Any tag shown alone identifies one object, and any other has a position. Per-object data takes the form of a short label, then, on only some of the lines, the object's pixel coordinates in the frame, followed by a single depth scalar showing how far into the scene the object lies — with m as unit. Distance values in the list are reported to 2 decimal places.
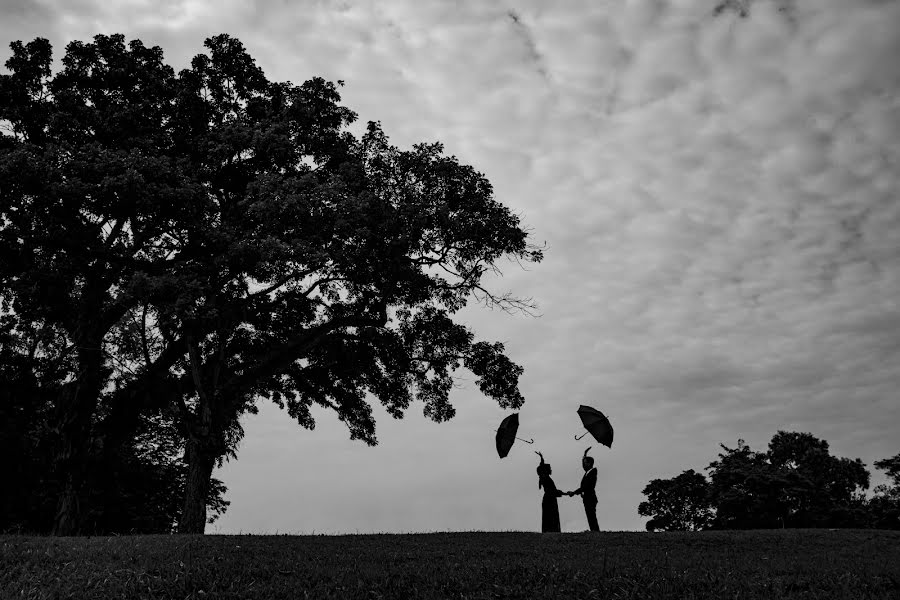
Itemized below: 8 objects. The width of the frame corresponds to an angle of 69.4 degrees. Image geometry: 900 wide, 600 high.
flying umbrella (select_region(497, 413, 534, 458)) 21.86
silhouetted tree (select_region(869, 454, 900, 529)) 45.56
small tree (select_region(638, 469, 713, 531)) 54.06
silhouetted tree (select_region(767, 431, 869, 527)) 44.47
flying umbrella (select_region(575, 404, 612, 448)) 21.52
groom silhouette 21.75
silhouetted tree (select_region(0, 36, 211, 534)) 19.28
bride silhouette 21.52
